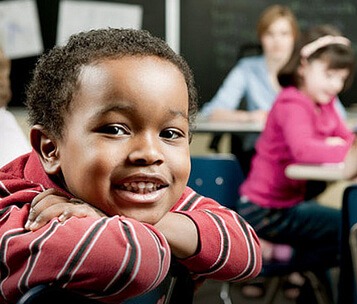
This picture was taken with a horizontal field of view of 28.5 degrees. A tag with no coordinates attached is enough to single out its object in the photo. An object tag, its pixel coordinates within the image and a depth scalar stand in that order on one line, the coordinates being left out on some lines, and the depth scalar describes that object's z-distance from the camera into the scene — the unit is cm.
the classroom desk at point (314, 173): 269
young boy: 76
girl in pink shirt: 262
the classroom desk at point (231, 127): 447
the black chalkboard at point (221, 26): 551
